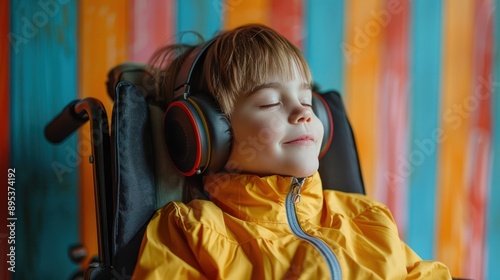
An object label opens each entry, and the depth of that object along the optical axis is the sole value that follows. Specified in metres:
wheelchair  0.87
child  0.85
